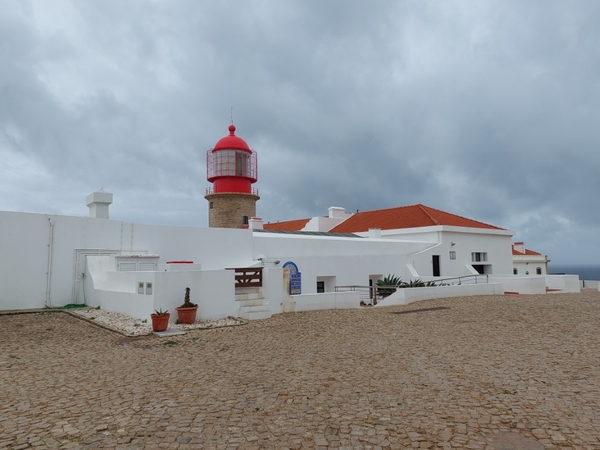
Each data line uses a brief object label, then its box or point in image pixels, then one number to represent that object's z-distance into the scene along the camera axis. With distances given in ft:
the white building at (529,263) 133.28
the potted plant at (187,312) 34.91
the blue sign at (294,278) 58.65
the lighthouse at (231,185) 84.28
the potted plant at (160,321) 31.63
